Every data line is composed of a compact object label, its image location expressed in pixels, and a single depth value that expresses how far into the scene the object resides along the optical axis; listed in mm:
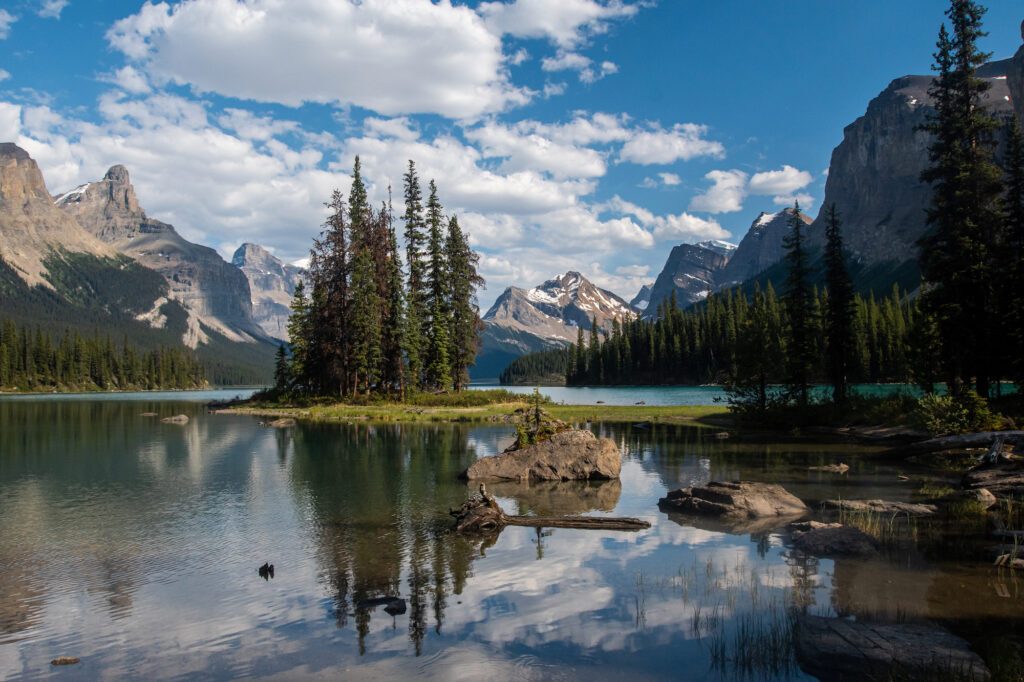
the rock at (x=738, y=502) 18734
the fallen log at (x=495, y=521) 16859
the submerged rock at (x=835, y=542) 14281
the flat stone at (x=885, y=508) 17828
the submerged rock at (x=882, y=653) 8180
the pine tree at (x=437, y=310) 68250
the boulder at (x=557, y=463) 26250
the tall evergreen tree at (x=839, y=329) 48719
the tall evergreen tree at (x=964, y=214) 34531
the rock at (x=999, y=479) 19844
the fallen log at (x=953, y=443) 25547
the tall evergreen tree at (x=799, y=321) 49188
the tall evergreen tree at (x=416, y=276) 69625
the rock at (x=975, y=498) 18761
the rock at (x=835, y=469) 26831
